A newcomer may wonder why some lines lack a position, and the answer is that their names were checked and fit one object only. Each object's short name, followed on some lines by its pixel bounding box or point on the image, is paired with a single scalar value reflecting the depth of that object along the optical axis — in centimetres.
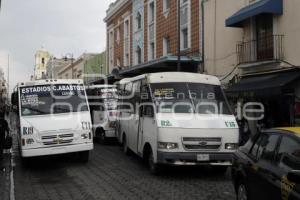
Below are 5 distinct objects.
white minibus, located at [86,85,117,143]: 1462
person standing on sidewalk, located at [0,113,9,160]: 1023
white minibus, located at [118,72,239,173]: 832
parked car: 445
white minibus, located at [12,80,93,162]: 972
